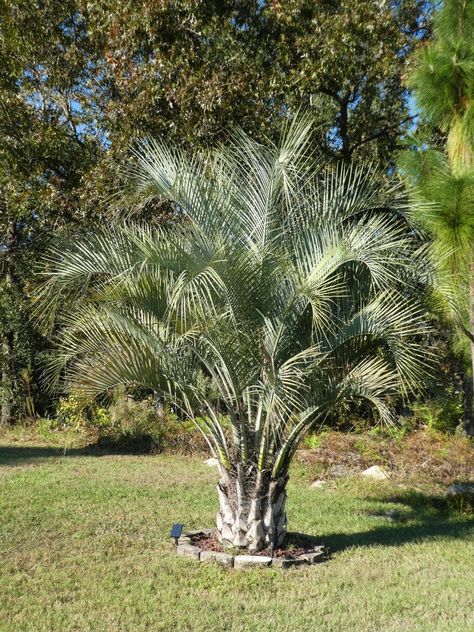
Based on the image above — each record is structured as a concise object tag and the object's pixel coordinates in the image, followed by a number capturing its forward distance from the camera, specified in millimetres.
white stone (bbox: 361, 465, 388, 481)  10539
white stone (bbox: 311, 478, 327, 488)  10305
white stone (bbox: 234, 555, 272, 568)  5945
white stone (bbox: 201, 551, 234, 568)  5982
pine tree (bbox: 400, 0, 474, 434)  6062
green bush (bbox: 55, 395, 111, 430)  14508
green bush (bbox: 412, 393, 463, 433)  12422
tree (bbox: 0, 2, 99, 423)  13242
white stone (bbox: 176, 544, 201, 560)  6207
